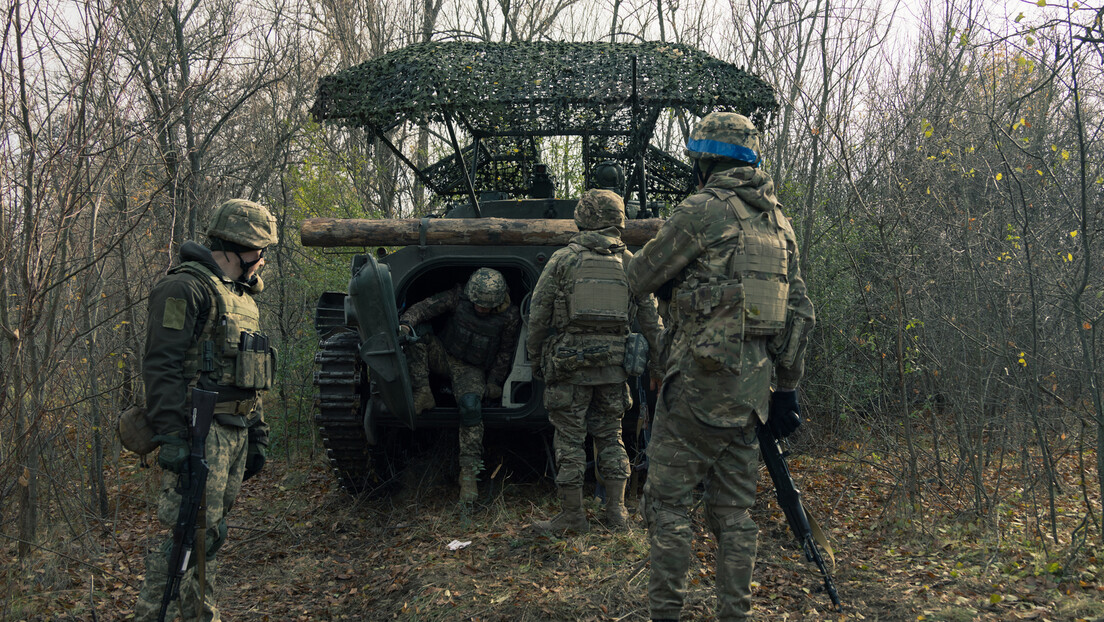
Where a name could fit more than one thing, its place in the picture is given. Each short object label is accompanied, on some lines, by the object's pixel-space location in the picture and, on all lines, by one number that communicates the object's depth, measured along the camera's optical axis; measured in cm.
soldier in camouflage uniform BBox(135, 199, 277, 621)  330
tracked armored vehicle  577
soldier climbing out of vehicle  588
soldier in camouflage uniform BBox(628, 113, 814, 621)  332
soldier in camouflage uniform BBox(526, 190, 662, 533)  512
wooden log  591
